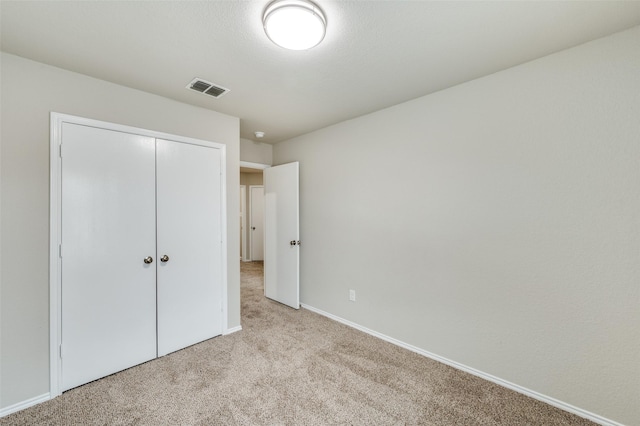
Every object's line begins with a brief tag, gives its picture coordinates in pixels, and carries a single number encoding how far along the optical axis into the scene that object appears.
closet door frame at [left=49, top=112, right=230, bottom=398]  1.96
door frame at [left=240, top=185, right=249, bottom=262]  7.30
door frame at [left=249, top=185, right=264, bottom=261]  7.36
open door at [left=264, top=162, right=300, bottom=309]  3.70
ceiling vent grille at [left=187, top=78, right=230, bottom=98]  2.22
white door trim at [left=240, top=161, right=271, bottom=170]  3.90
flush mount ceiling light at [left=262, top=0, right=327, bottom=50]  1.36
